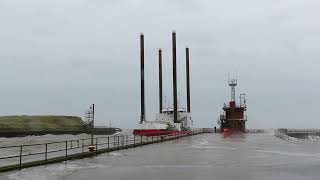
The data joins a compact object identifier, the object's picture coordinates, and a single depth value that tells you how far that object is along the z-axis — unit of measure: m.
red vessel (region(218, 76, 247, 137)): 114.69
